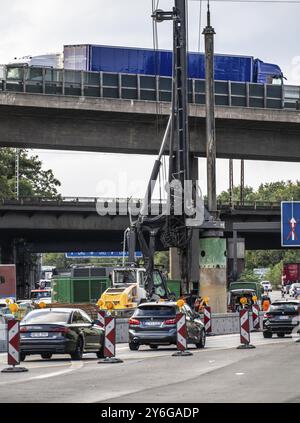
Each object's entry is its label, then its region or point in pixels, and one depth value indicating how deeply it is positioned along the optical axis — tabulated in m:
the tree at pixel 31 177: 138.50
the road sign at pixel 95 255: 132.40
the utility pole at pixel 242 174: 122.94
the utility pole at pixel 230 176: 120.79
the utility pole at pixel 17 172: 128.94
